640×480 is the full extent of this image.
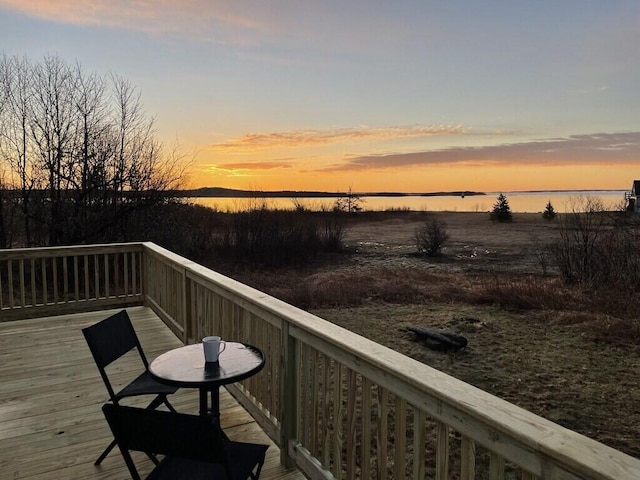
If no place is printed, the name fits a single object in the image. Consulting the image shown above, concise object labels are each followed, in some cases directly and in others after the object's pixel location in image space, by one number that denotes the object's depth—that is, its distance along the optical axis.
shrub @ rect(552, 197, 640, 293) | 9.82
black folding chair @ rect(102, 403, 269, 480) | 1.39
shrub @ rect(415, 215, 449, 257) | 17.02
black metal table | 2.13
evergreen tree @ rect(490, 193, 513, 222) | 33.66
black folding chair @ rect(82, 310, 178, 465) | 2.42
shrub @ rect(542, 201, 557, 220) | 32.01
